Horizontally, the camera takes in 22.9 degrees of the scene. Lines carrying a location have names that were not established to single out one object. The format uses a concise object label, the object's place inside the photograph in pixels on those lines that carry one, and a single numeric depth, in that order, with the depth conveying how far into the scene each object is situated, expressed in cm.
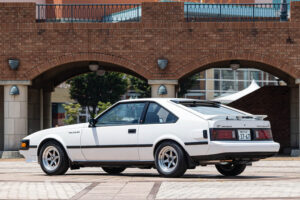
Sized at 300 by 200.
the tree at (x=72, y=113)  6410
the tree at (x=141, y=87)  6294
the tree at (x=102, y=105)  5806
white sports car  1209
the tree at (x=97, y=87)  6406
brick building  2636
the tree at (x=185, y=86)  6544
